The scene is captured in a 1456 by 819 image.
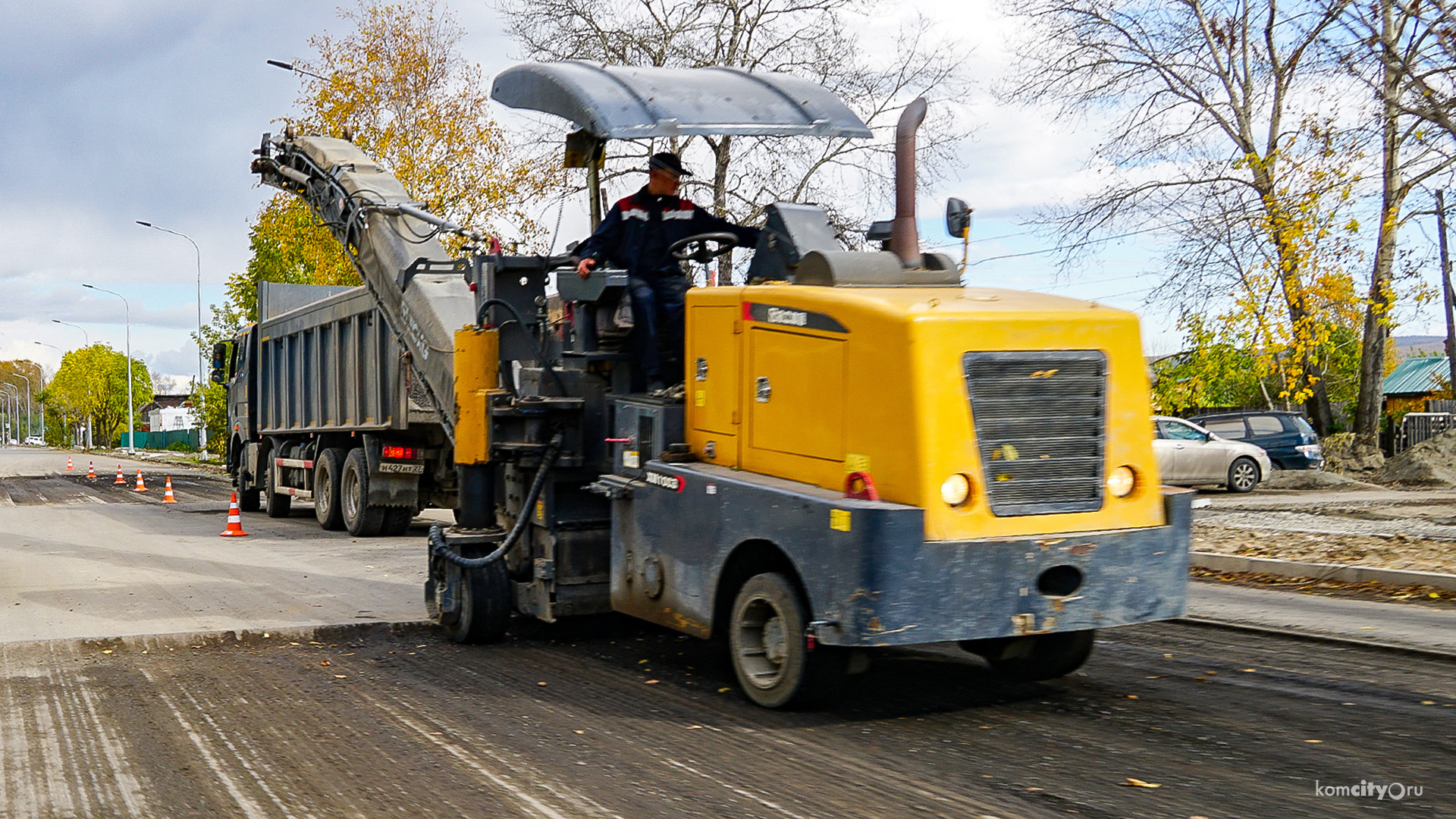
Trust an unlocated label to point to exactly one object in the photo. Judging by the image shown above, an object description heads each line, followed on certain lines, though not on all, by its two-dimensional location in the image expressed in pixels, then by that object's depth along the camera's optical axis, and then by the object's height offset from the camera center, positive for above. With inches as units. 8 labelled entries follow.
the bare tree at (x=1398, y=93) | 517.7 +153.2
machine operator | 301.4 +44.6
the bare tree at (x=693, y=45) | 1139.9 +349.9
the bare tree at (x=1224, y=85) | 1029.2 +291.3
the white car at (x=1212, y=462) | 943.7 -23.7
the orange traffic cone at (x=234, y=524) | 658.8 -41.8
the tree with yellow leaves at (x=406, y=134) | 1231.5 +289.3
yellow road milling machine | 223.6 -3.8
